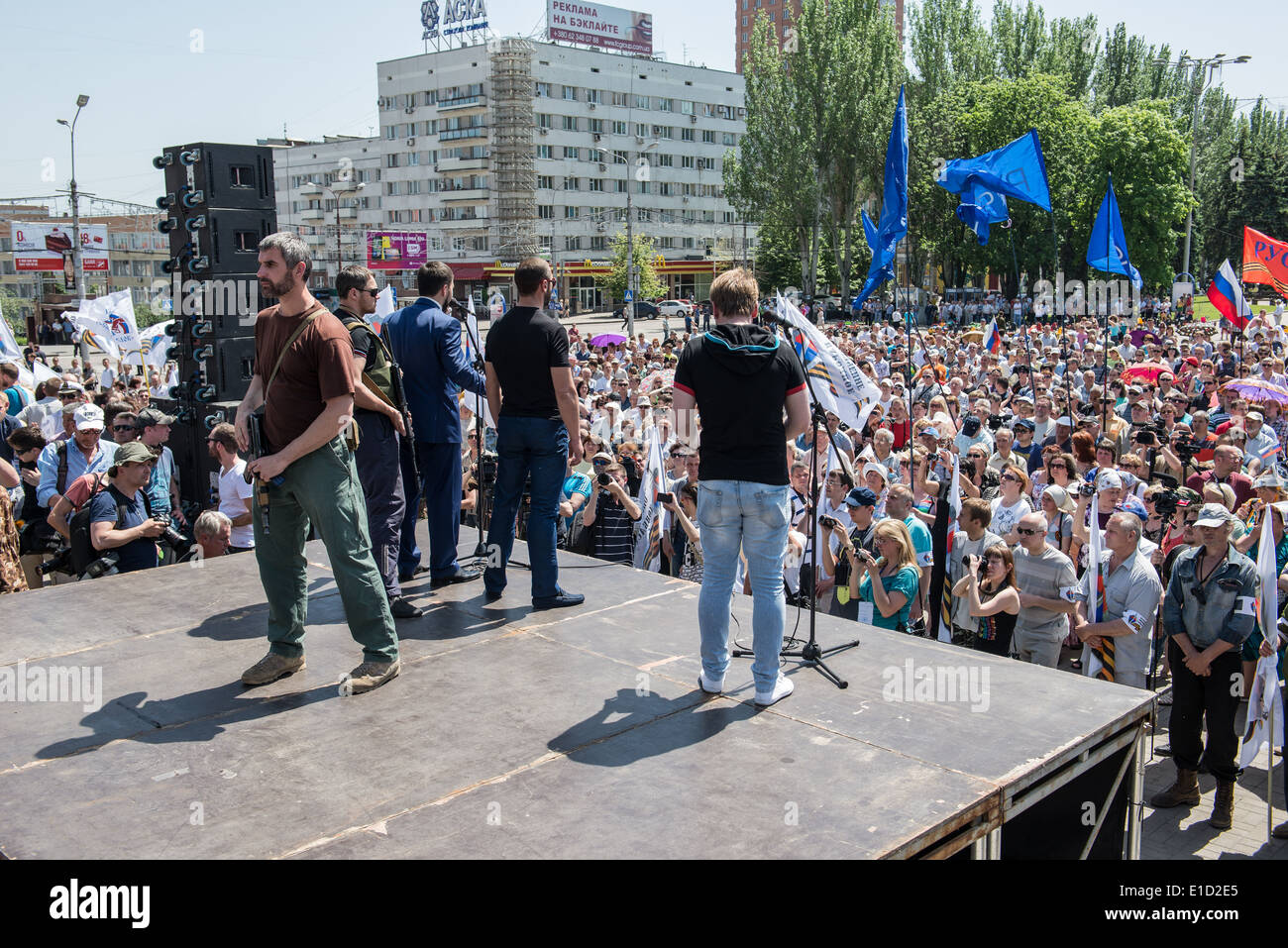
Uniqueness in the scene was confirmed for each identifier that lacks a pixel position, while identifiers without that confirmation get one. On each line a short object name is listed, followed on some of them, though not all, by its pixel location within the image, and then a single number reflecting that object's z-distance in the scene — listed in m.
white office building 74.88
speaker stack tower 9.44
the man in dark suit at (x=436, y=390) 5.64
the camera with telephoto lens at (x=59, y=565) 7.62
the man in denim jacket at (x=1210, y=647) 6.10
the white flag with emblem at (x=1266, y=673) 5.92
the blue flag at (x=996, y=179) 13.43
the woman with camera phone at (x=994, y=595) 6.78
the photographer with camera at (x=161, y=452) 7.54
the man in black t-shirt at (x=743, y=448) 4.13
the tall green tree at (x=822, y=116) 47.94
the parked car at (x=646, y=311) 67.56
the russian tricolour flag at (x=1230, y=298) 16.53
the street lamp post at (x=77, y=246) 32.67
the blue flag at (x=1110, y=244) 15.10
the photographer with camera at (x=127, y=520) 6.74
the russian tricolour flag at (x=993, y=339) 21.23
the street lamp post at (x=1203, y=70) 41.76
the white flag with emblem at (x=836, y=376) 6.48
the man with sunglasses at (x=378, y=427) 5.21
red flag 16.66
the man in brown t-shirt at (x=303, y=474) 4.20
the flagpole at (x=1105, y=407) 12.05
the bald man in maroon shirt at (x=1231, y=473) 8.38
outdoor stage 3.27
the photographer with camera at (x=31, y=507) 8.55
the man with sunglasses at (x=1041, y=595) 6.80
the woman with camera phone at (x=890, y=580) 6.76
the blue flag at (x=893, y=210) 9.95
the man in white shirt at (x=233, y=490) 7.62
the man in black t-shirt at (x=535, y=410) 5.25
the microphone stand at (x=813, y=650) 4.42
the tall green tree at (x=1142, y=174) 49.91
